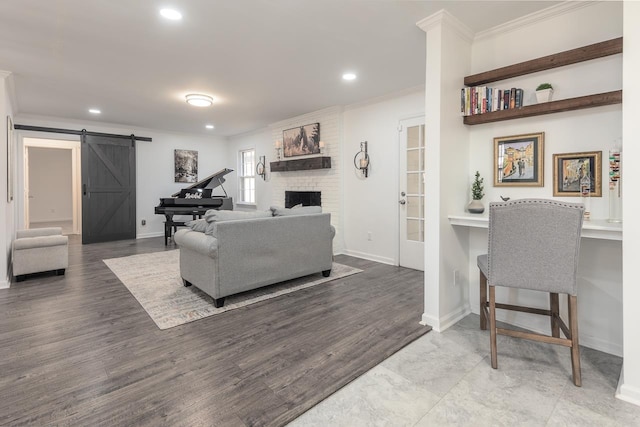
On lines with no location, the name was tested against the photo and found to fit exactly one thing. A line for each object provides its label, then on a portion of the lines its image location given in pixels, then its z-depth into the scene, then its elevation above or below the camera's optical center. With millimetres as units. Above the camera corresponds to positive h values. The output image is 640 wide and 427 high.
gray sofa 2908 -450
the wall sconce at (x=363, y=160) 4773 +715
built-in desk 1798 -132
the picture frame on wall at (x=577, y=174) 2150 +229
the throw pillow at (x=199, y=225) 3171 -175
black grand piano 5941 +119
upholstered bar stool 1776 -265
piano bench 6038 -315
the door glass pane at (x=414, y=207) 4258 +4
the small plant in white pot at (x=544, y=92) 2268 +817
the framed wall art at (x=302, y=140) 5402 +1204
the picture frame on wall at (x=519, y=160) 2406 +362
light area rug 2793 -870
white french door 4219 +194
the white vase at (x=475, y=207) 2555 +0
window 7438 +752
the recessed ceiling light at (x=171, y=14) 2318 +1434
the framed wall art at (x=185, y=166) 7316 +993
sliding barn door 6117 +401
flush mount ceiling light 4351 +1501
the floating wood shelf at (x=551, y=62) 2006 +1017
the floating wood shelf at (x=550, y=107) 2004 +694
